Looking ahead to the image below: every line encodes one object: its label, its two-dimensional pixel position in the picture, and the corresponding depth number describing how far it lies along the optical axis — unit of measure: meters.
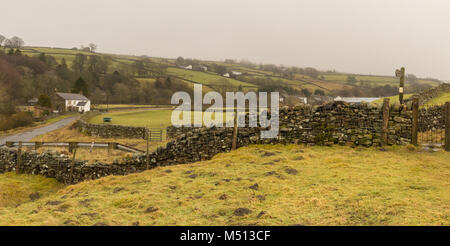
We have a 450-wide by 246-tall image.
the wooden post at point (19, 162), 14.77
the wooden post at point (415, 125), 10.59
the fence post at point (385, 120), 10.93
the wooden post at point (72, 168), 13.26
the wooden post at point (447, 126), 10.25
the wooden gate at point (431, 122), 10.31
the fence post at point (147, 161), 12.41
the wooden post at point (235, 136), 12.23
